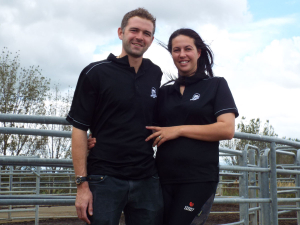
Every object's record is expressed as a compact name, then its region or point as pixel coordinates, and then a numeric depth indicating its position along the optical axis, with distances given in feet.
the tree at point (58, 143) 67.87
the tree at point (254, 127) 96.99
